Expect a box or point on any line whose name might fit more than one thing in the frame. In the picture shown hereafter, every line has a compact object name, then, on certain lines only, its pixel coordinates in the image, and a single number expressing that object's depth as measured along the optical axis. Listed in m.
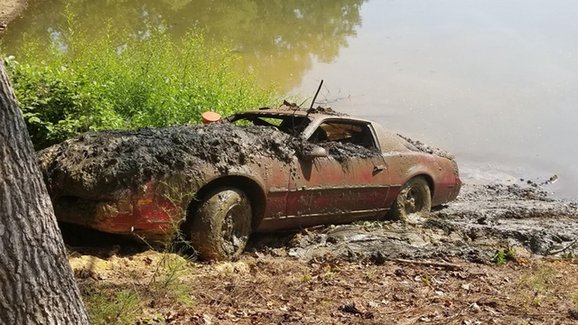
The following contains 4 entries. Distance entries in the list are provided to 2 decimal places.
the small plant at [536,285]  5.24
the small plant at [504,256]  6.58
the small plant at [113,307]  4.12
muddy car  5.45
